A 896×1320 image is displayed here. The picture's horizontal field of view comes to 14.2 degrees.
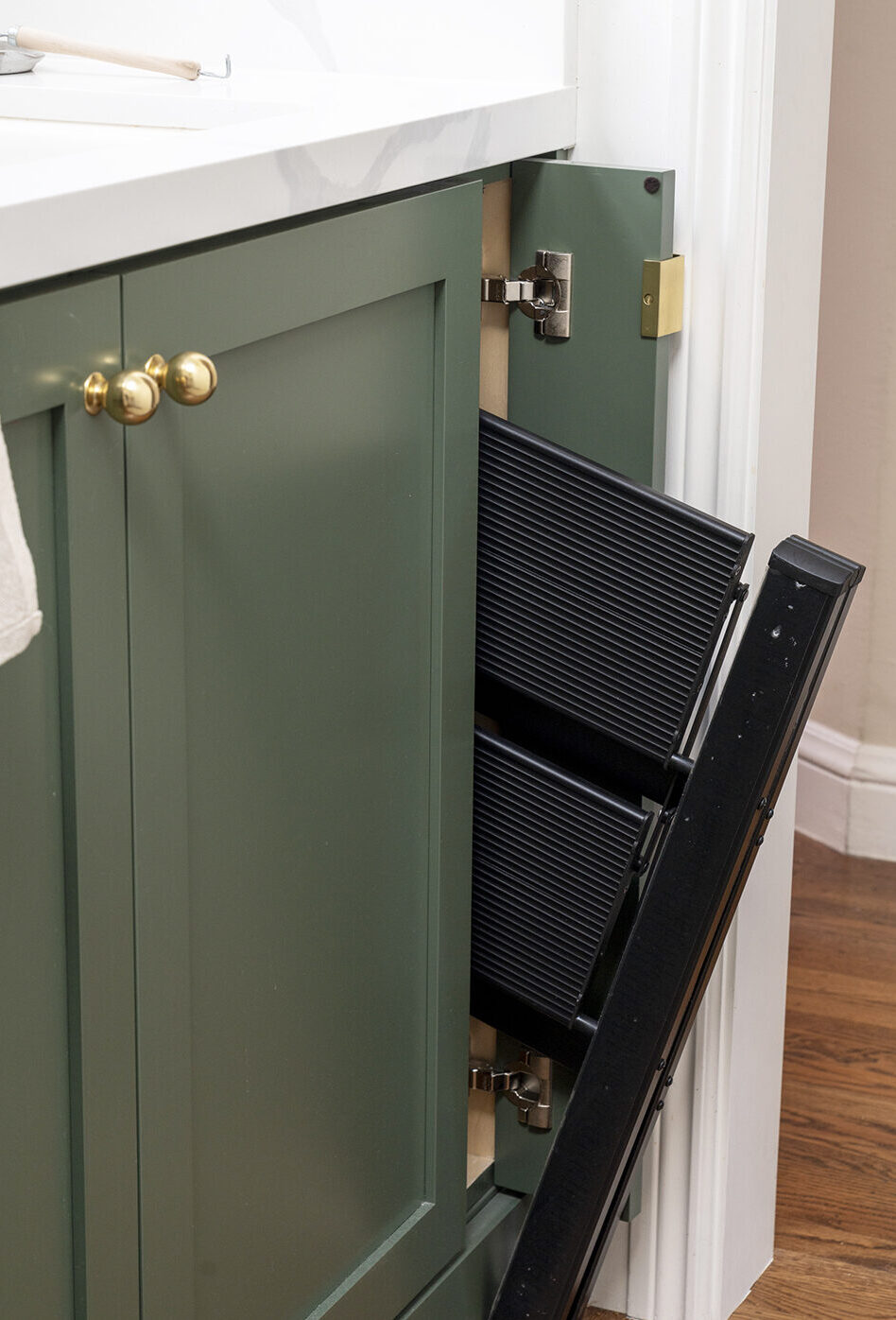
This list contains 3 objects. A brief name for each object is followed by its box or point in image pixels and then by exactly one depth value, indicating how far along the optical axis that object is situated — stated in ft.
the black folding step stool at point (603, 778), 8.45
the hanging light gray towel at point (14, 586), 6.88
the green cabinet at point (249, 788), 7.49
